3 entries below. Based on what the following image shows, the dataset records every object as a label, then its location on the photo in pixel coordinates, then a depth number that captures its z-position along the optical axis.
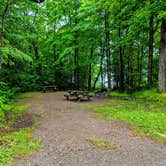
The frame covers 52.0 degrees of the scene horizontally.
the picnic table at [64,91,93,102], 10.43
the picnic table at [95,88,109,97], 12.69
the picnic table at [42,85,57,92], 15.52
